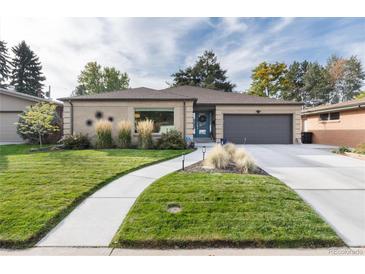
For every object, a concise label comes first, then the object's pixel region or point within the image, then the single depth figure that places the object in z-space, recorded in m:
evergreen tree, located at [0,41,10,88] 37.12
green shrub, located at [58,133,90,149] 10.64
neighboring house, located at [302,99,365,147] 12.39
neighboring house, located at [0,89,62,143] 15.15
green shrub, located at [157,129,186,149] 10.43
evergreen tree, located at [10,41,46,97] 37.12
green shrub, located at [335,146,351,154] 9.80
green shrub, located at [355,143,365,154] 9.27
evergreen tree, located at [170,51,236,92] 31.12
